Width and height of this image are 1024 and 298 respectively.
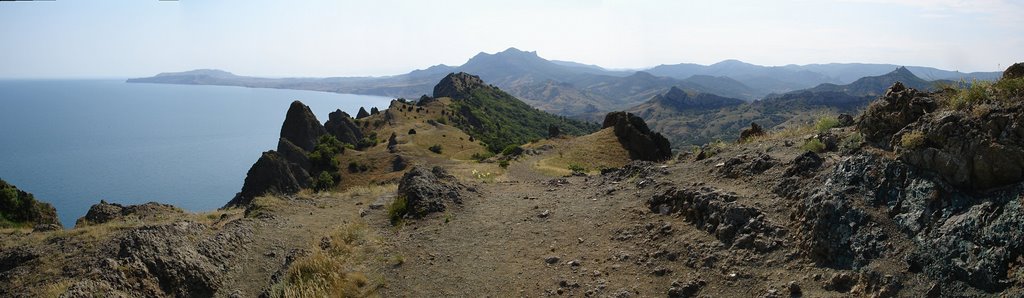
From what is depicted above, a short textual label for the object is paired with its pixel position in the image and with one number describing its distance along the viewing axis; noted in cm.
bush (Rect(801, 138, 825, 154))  1349
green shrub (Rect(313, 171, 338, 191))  5647
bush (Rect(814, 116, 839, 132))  1677
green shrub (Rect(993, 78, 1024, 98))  838
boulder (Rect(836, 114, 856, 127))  1655
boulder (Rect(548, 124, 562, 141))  5572
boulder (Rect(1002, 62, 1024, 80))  929
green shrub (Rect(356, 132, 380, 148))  7684
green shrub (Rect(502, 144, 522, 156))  4833
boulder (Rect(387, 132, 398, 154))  6809
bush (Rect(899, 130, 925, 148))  884
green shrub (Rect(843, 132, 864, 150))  1157
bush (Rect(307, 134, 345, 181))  6234
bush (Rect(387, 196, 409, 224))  1750
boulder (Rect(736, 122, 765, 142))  2293
